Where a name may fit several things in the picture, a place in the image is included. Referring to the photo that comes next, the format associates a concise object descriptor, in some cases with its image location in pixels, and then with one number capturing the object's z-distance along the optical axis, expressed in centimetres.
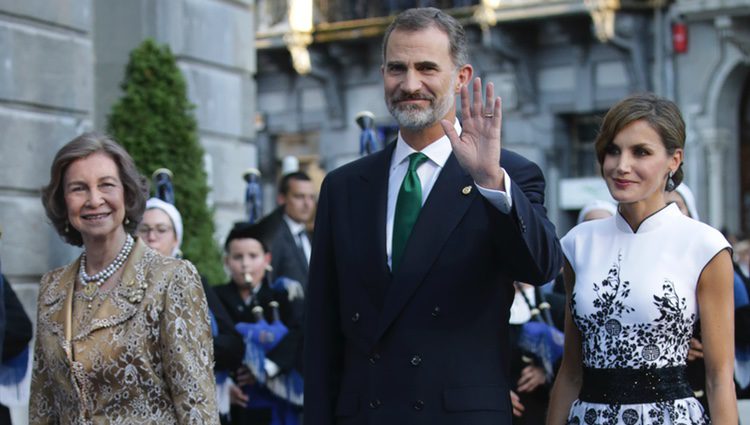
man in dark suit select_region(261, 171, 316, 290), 1795
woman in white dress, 816
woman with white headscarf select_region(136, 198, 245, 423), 1366
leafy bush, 1819
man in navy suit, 795
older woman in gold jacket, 862
